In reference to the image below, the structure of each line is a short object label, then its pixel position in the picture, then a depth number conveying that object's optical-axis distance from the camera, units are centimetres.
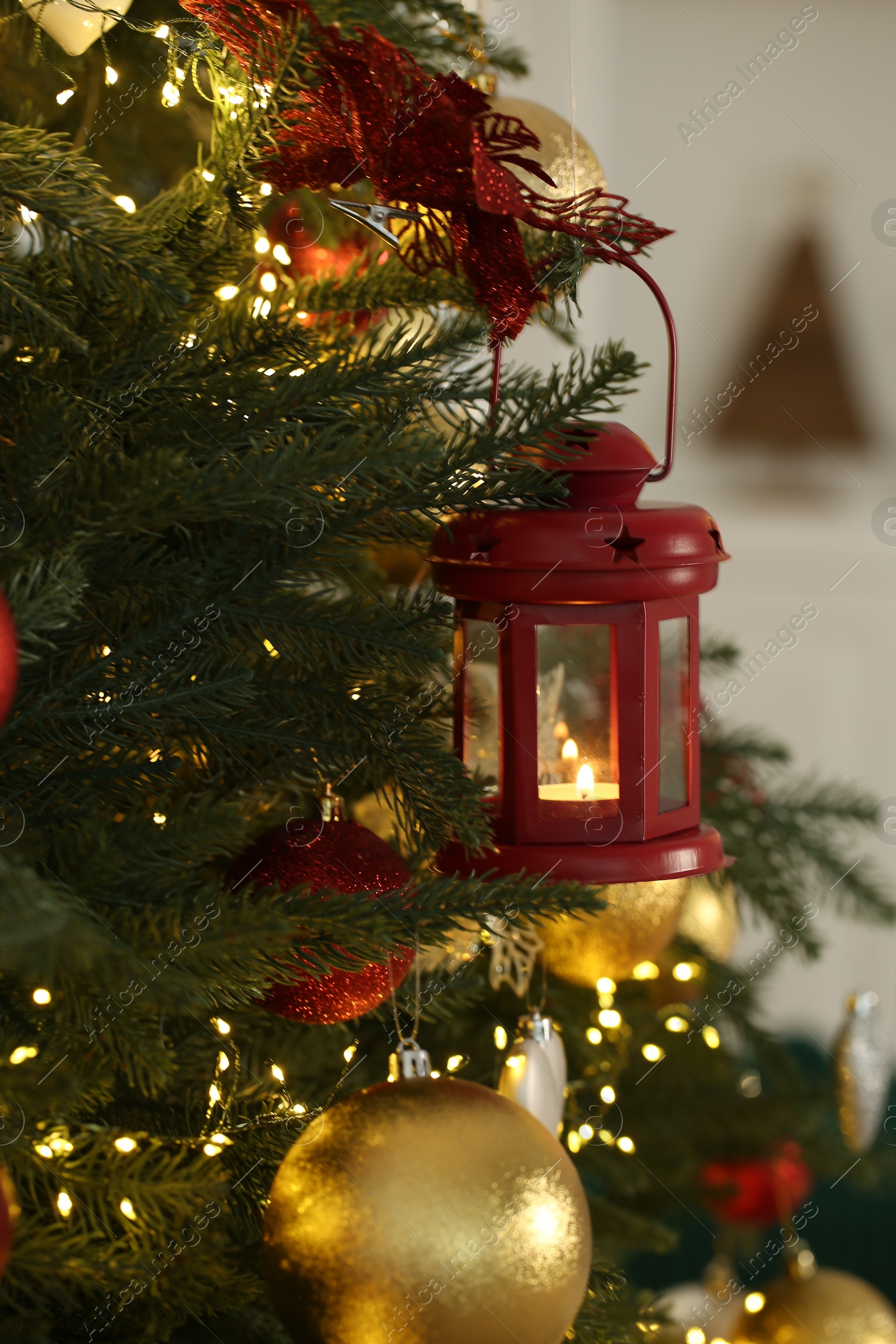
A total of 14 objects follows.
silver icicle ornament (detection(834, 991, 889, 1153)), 132
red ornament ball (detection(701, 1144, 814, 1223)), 138
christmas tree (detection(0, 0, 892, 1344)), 91
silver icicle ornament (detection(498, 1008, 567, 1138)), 107
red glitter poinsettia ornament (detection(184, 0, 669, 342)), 95
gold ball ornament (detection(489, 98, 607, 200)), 110
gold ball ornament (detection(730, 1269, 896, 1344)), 127
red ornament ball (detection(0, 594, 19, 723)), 86
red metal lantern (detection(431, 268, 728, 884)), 100
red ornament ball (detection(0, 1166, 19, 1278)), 85
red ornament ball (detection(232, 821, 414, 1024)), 99
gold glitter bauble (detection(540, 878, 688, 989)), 110
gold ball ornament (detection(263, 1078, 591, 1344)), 95
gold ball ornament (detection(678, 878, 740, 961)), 129
